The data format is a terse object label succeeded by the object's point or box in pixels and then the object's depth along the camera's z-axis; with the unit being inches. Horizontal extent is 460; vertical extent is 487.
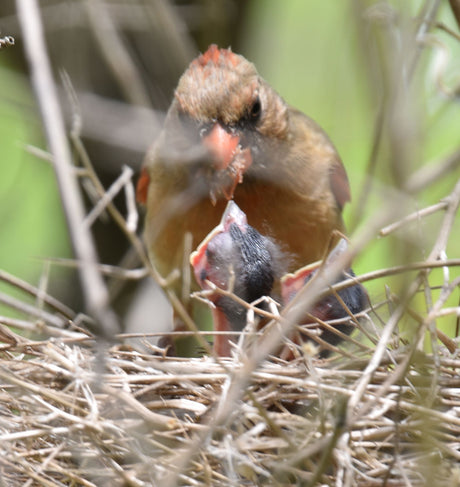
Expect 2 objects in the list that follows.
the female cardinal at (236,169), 295.4
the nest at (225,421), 184.5
